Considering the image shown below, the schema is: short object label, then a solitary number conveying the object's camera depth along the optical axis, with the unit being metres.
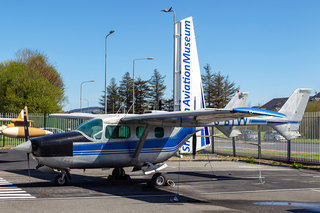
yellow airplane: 23.37
